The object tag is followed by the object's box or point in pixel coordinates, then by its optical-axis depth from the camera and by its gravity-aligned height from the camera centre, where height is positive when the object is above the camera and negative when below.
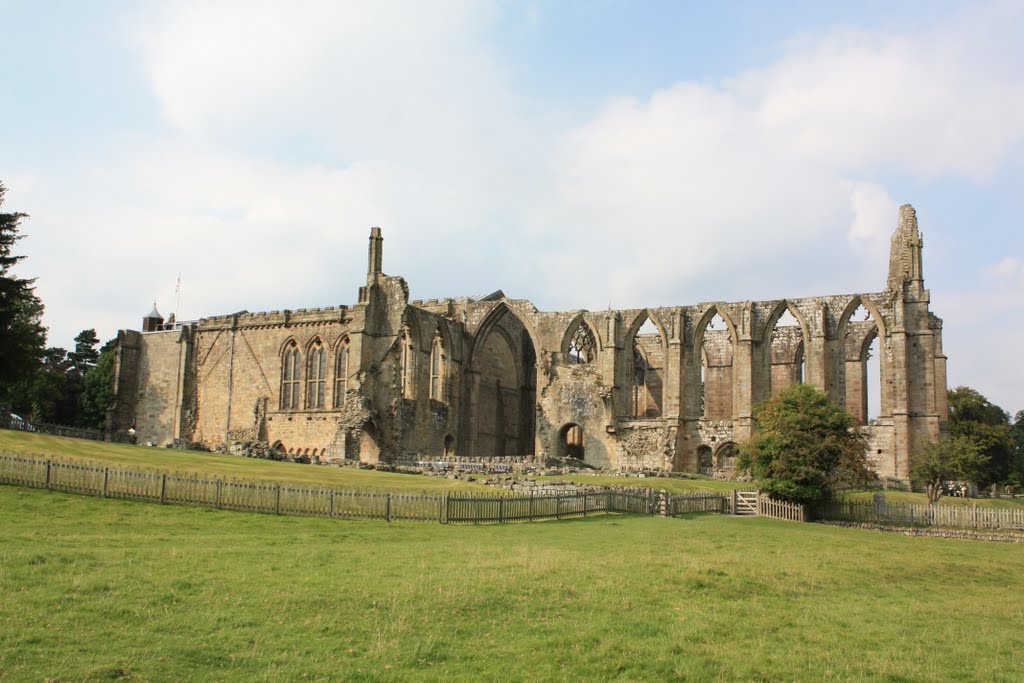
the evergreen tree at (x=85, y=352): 78.31 +7.22
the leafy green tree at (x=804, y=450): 35.00 +0.21
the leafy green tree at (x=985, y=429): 56.94 +1.88
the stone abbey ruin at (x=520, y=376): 51.75 +4.46
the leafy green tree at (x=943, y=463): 42.44 -0.17
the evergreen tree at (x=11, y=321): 38.06 +4.71
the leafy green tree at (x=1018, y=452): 62.72 +0.66
